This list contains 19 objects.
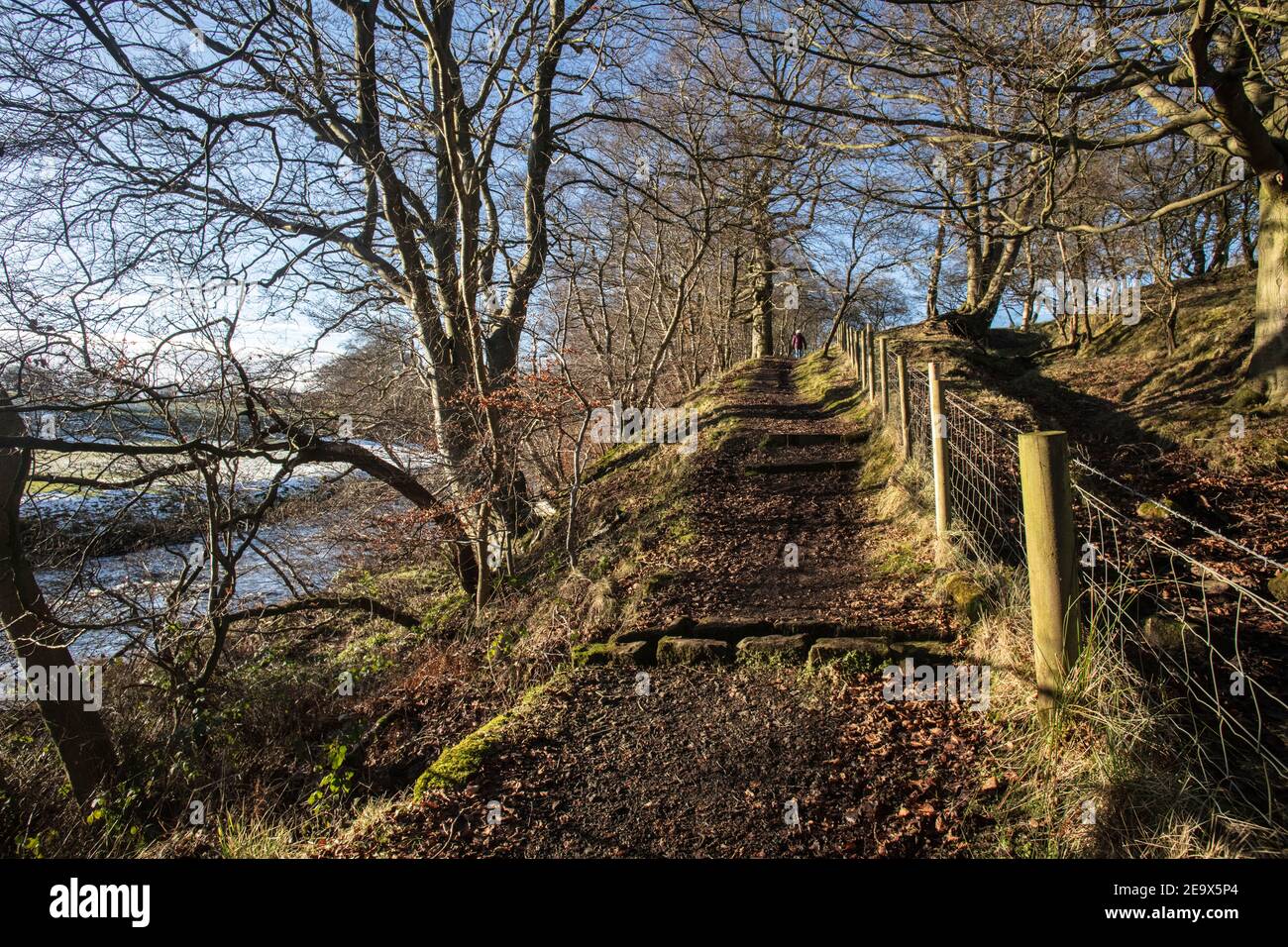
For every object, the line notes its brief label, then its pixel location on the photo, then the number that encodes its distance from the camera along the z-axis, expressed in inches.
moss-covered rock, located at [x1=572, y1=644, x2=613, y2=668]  179.9
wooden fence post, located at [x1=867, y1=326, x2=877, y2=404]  404.8
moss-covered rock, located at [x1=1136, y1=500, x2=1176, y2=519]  231.1
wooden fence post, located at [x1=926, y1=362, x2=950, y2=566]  205.2
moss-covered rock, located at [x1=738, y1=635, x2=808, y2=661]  164.1
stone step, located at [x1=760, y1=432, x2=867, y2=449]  370.1
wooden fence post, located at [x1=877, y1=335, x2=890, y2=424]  343.6
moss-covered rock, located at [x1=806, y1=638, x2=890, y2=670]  157.4
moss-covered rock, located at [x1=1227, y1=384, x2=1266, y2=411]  314.3
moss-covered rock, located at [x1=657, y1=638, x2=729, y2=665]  170.1
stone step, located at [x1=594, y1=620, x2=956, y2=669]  156.9
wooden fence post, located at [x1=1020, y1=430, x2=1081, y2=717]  107.8
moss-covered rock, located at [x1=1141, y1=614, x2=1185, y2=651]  129.0
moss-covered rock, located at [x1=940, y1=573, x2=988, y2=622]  164.6
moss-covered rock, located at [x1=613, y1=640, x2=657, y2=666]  175.5
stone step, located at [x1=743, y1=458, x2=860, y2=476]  329.7
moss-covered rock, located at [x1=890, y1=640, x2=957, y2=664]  152.4
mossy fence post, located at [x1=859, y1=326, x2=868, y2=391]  444.8
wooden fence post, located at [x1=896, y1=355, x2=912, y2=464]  281.6
